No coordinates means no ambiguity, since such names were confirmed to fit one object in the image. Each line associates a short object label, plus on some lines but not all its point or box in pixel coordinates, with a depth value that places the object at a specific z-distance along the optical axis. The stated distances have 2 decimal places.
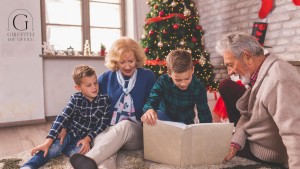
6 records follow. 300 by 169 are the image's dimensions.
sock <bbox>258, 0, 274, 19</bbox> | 2.58
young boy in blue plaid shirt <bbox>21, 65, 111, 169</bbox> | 1.45
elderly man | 0.96
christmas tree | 2.93
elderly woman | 1.51
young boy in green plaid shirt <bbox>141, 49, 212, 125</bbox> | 1.33
